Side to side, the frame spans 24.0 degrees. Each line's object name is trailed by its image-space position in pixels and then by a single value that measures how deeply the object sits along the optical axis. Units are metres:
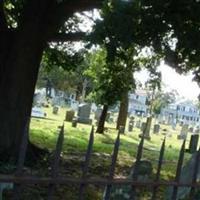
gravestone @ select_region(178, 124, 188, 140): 33.13
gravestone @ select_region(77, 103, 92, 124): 30.19
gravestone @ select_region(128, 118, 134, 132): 31.99
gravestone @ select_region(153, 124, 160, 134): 35.12
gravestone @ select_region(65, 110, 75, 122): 30.14
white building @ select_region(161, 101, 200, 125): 108.00
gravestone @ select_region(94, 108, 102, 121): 35.01
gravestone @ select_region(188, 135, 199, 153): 19.17
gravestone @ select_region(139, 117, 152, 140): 26.40
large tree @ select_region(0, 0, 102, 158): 9.83
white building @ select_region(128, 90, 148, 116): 101.12
